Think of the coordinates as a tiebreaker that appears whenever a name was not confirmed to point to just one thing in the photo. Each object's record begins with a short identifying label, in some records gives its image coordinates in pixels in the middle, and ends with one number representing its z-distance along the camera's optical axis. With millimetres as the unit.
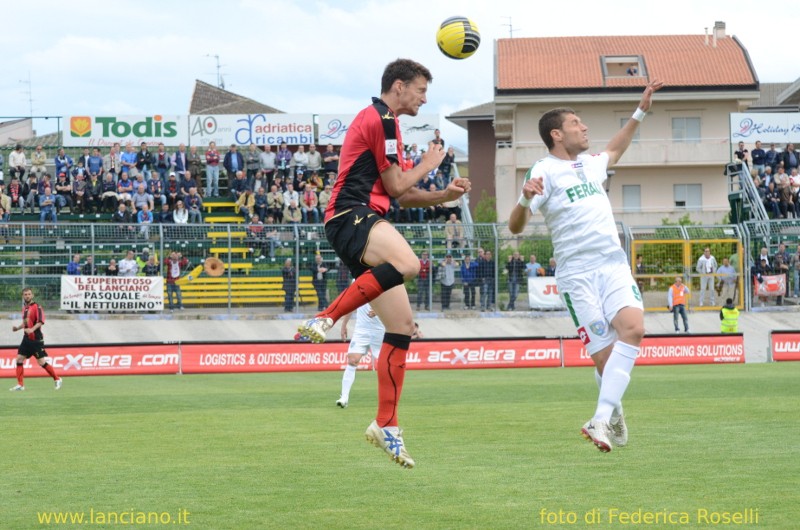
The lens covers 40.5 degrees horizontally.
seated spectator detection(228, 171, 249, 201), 37306
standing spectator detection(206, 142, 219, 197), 37875
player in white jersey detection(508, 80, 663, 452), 8367
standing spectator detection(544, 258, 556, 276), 33931
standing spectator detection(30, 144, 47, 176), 36844
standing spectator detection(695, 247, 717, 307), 35375
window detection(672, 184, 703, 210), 54781
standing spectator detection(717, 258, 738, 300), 35781
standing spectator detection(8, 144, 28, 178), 36906
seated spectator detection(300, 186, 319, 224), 35844
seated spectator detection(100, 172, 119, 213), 35656
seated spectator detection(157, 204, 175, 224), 34344
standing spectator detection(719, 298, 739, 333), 29766
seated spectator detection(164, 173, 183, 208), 36125
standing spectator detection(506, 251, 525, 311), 33719
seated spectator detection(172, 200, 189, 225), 34500
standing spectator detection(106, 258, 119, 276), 32656
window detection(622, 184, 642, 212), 54969
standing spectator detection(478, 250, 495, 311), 33625
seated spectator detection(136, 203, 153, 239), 34312
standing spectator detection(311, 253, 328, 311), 32656
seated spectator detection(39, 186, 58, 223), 34938
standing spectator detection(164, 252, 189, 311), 32781
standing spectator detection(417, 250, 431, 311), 33219
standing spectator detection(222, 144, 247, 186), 37844
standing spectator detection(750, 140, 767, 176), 40812
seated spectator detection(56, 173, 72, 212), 35812
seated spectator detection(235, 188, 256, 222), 36588
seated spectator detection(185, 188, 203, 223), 35250
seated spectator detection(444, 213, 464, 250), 33719
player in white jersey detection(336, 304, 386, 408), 15875
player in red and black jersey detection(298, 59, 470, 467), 7461
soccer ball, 9961
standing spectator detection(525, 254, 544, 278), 33938
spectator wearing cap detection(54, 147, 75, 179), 36562
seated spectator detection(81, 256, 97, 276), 32656
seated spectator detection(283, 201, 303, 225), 35719
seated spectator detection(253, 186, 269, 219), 36250
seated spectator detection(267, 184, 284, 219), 36000
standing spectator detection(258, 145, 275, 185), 38219
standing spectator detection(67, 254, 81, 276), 32625
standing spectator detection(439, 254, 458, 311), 33375
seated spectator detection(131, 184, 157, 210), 35250
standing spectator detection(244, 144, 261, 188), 37969
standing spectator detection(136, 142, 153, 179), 36844
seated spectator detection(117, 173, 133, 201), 35656
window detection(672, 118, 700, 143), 54875
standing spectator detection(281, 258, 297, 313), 33156
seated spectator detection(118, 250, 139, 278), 32688
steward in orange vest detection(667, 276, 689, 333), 33188
